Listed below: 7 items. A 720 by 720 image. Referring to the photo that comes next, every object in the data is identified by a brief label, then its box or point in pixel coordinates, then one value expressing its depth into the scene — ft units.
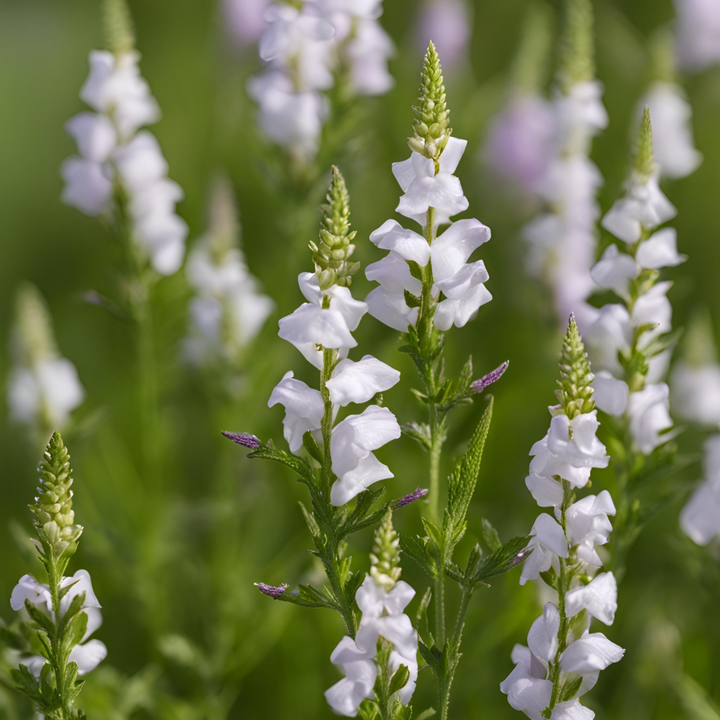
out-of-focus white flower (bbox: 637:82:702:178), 4.97
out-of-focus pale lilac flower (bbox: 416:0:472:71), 7.67
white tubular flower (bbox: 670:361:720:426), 4.83
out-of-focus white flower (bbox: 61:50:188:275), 4.31
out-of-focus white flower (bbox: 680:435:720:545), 3.89
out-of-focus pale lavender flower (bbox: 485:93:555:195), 6.23
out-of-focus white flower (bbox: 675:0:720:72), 6.55
